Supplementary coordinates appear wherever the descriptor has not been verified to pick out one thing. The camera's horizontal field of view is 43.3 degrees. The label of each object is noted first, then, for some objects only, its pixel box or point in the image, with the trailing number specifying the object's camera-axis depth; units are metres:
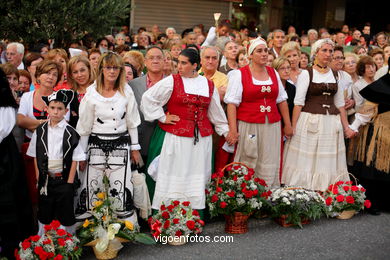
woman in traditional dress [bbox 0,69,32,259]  4.53
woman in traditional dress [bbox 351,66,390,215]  6.27
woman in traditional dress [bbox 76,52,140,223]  4.99
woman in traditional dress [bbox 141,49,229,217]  5.42
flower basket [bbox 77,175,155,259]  4.74
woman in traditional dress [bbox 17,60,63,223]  5.08
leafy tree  7.39
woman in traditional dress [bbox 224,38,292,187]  5.83
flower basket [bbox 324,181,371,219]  6.06
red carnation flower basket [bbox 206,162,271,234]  5.45
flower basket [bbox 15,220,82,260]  4.41
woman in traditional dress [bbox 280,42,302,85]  7.02
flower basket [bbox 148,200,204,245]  5.10
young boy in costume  4.69
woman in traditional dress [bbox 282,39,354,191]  6.32
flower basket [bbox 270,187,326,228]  5.72
